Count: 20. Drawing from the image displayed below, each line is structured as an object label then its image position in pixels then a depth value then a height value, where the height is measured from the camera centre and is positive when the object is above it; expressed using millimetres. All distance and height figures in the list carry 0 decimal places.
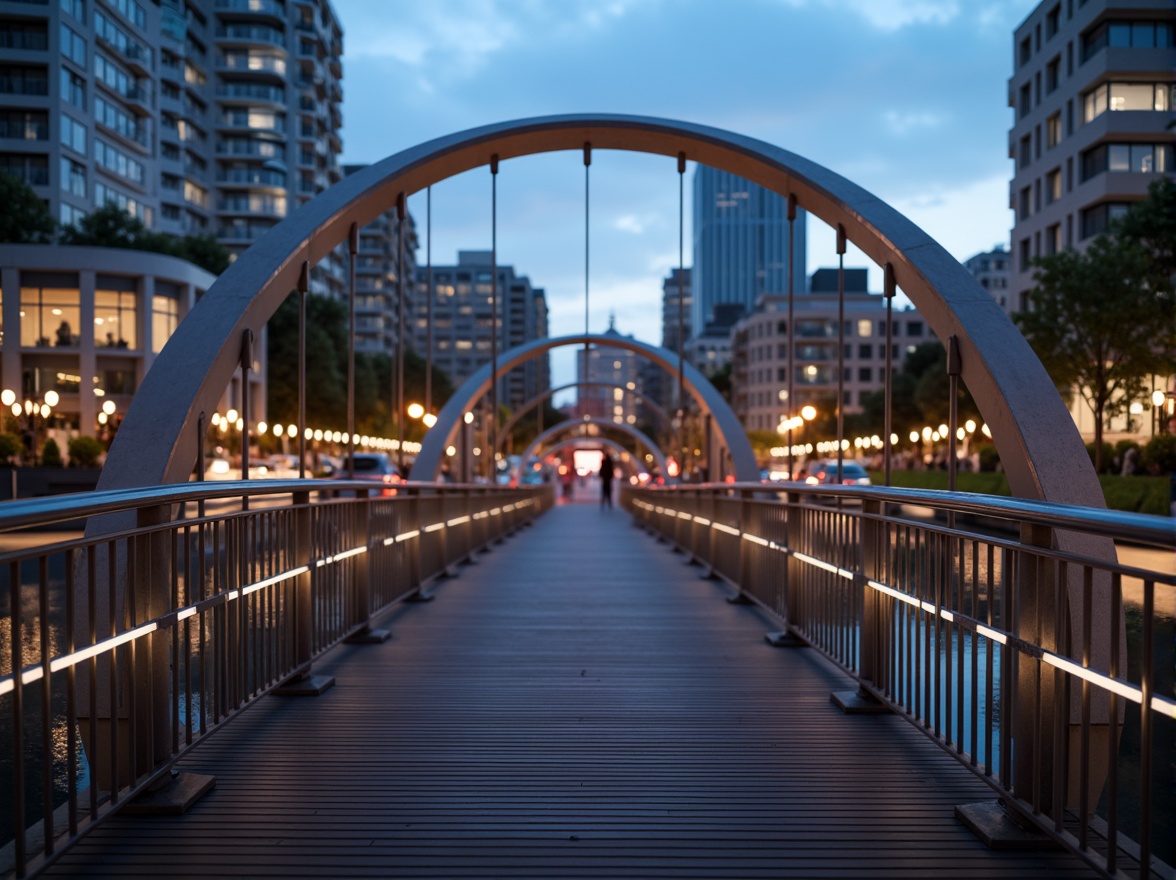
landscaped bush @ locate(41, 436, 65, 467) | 17625 -115
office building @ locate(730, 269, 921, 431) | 96562 +8383
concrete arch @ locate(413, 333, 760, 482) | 22469 +816
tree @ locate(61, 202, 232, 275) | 44094 +8747
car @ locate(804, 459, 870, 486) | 38025 -1063
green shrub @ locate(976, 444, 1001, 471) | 36344 -487
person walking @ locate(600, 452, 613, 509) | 45531 -1343
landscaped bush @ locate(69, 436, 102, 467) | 19266 -107
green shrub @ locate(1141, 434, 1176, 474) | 22844 -268
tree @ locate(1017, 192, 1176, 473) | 27641 +3045
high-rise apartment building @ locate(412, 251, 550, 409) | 180750 +20197
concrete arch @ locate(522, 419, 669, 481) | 56484 -23
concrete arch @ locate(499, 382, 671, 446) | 42797 +1580
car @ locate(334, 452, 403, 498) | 27839 -515
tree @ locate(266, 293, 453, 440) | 53188 +3734
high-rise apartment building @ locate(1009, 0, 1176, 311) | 34688 +10872
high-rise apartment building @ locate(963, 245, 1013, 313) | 129000 +20611
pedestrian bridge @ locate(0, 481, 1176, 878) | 3379 -1250
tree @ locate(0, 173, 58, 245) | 24047 +5280
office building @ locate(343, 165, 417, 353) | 100000 +14412
